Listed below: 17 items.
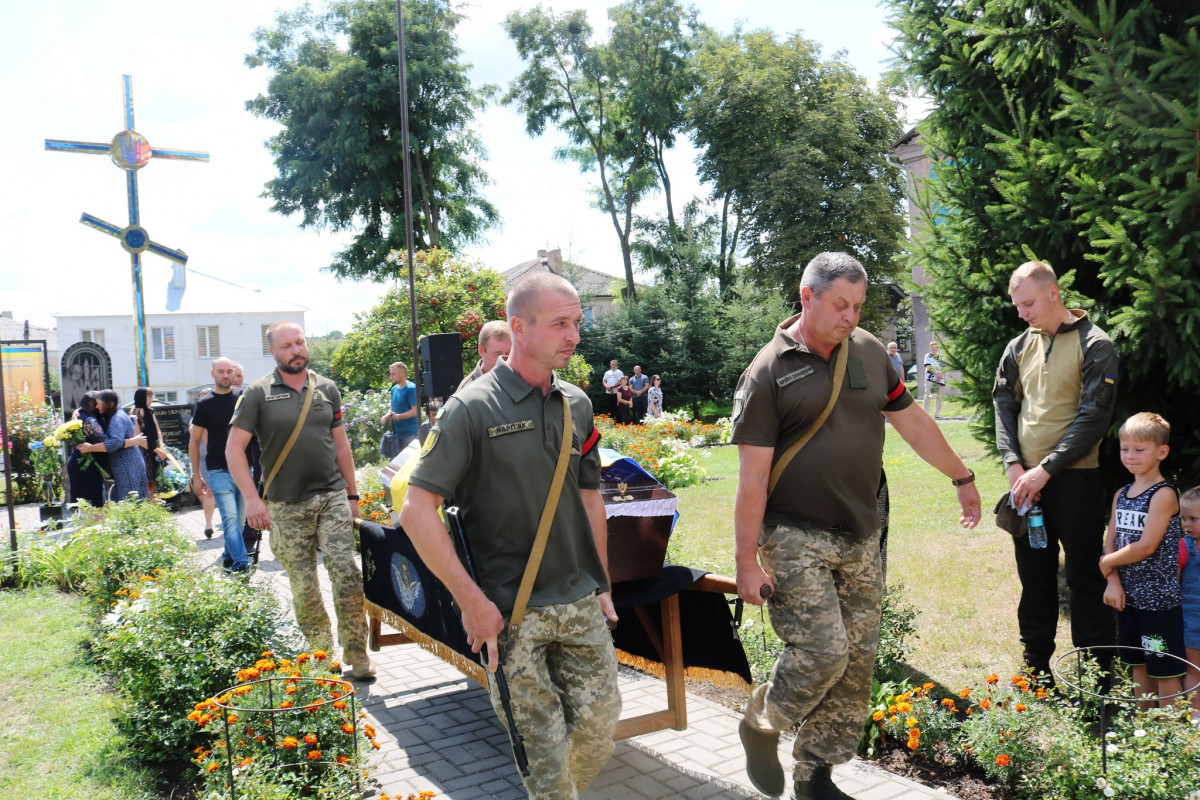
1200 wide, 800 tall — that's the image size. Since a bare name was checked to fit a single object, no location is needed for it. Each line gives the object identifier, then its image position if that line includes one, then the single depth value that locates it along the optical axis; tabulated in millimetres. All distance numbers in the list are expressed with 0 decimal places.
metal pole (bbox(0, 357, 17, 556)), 8918
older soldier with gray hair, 3633
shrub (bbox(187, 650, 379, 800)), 3703
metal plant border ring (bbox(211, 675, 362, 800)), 3628
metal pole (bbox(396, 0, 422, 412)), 9242
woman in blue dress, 11000
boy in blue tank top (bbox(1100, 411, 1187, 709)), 4098
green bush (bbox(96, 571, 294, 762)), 4664
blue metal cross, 17484
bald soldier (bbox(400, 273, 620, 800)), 3016
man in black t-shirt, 8859
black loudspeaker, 10094
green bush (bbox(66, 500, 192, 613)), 7129
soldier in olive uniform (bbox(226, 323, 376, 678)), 5703
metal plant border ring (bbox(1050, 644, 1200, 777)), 2982
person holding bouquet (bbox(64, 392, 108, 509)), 11016
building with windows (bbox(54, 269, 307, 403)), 48688
